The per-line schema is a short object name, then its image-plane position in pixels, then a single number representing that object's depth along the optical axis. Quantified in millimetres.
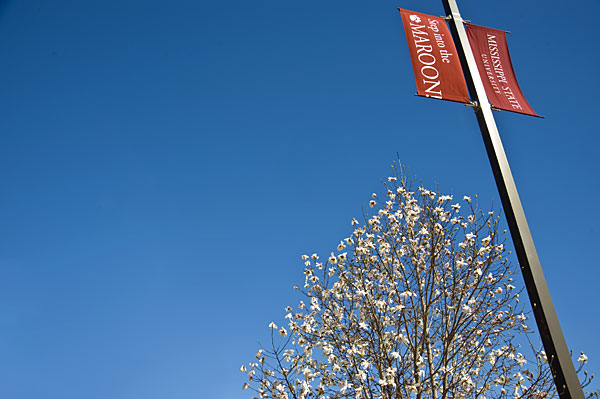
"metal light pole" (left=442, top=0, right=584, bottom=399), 3480
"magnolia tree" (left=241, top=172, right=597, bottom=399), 6098
